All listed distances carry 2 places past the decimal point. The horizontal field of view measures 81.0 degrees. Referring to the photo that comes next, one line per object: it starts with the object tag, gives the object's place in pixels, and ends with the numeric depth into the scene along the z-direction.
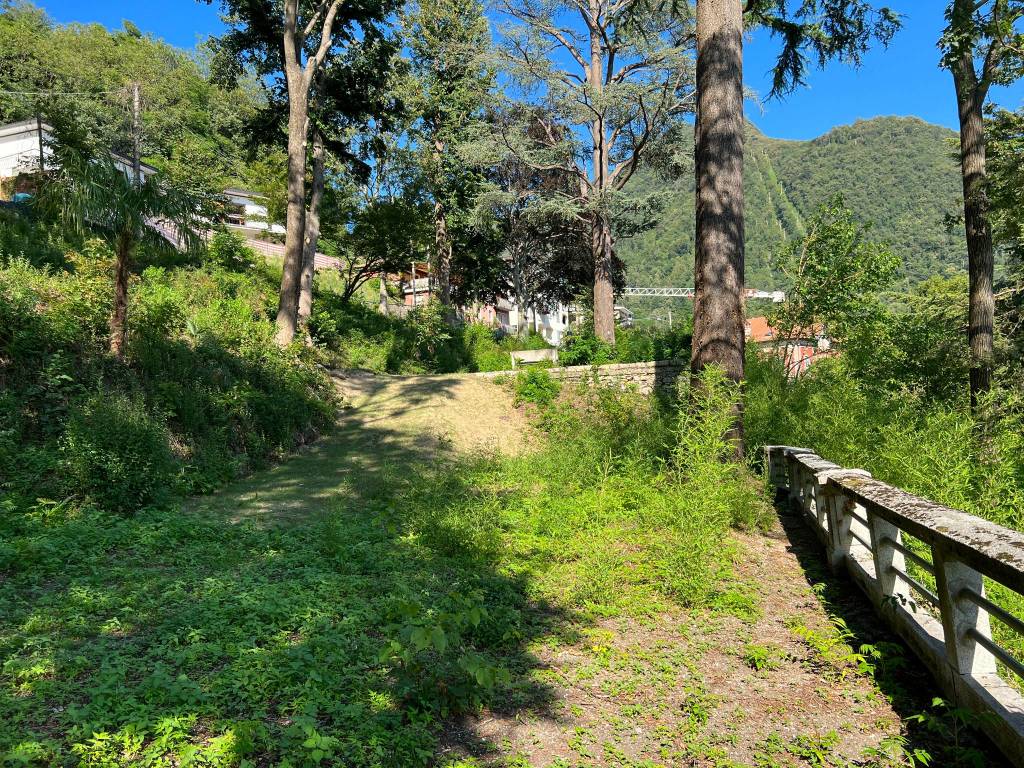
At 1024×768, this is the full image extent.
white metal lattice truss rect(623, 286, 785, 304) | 84.04
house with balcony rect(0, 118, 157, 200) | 30.76
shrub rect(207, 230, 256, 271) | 20.50
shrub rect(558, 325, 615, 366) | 17.75
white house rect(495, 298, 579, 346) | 49.01
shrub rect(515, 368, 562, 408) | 15.75
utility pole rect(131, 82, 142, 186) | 25.02
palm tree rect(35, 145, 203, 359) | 8.52
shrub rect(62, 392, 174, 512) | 6.70
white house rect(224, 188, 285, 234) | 45.12
